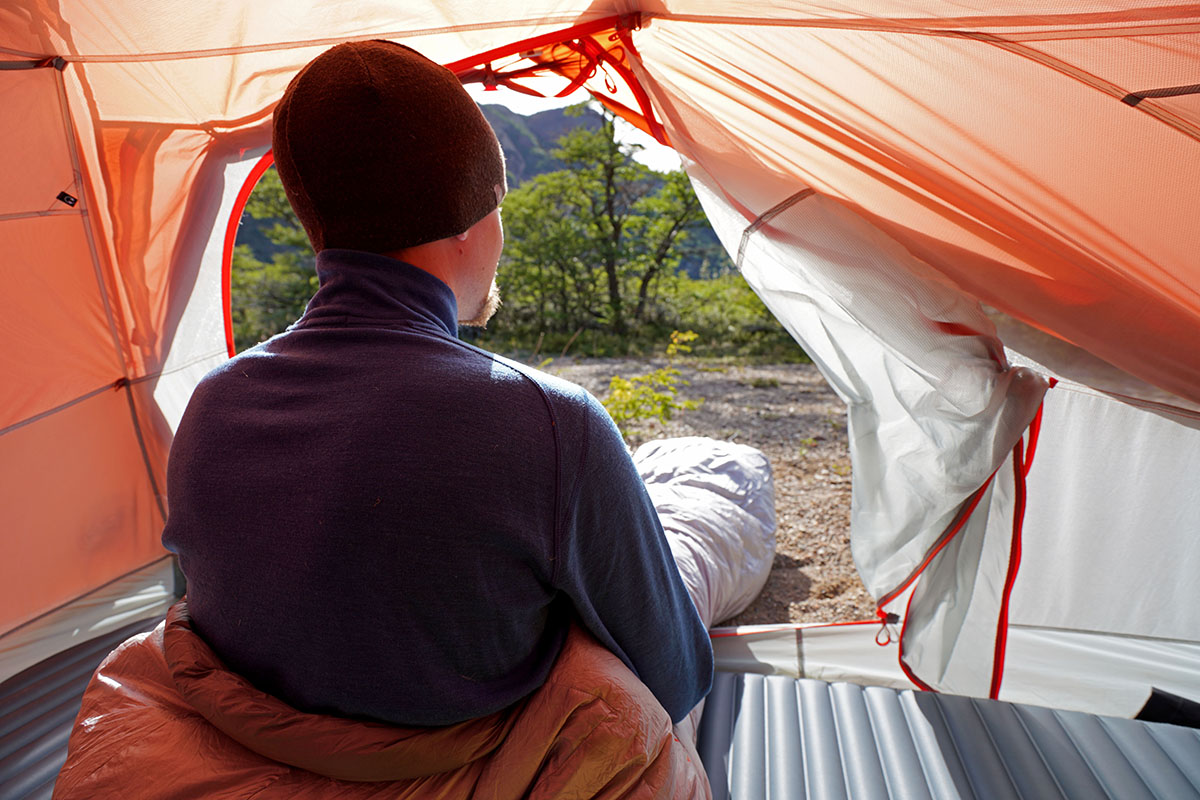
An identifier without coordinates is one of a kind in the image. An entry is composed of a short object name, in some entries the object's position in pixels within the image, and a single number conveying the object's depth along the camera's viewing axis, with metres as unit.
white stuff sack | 2.04
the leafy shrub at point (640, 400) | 3.85
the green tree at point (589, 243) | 8.66
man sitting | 0.72
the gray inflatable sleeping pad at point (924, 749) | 1.32
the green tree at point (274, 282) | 9.07
